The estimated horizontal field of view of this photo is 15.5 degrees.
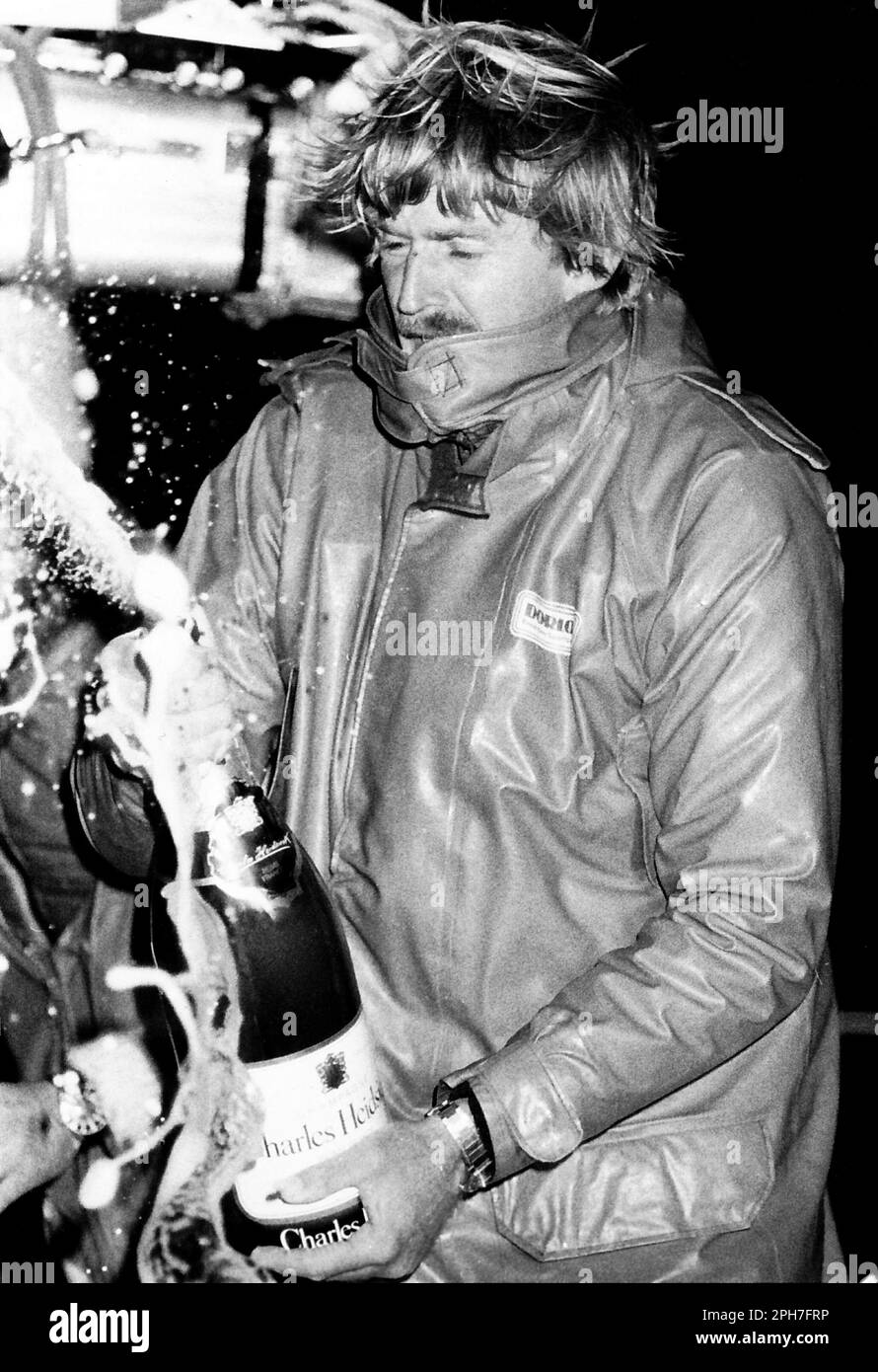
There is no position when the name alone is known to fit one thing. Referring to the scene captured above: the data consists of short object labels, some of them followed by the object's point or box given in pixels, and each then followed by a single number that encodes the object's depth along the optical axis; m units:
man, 2.22
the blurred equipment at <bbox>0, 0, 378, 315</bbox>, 2.60
